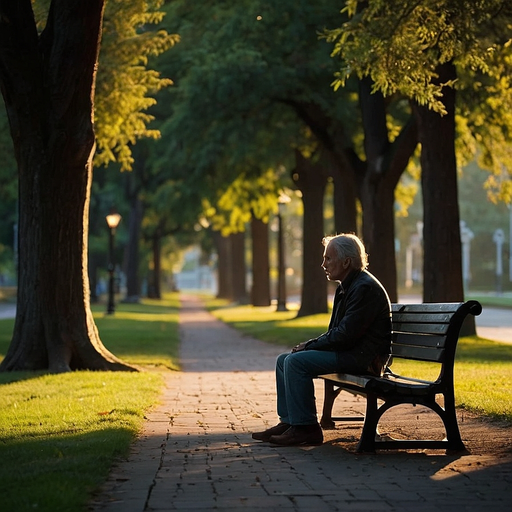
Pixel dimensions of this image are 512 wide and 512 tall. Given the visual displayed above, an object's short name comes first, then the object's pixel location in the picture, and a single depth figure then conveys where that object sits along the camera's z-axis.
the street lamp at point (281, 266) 42.03
